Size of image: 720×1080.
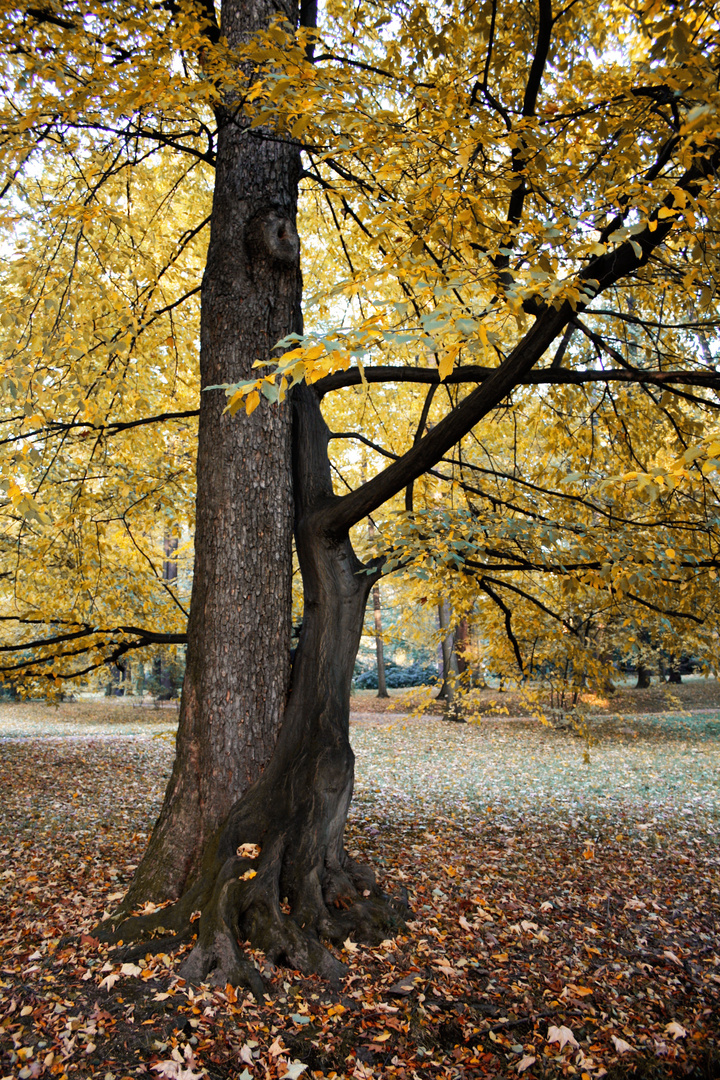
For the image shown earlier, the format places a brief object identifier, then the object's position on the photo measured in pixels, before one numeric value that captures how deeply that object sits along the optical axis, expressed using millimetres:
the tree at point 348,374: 2895
